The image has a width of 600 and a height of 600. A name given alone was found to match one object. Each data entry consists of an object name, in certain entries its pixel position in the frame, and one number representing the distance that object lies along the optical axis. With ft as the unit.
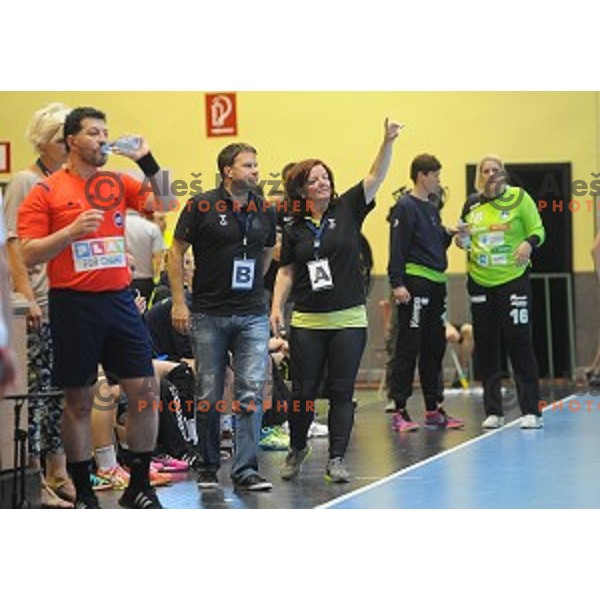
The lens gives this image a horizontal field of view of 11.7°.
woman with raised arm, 46.16
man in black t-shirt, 44.70
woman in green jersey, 61.95
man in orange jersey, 39.11
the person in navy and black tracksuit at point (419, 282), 63.52
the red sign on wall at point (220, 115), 91.58
